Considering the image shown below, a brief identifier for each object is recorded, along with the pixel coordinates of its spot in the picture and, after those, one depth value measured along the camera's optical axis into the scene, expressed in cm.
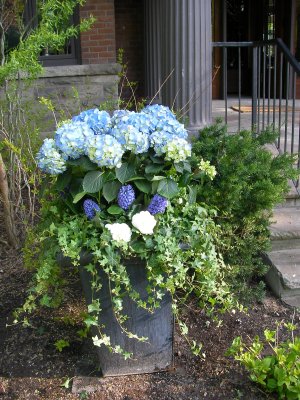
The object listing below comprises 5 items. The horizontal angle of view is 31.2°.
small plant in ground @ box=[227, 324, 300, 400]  254
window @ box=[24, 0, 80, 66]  648
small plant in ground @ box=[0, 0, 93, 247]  381
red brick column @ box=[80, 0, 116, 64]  669
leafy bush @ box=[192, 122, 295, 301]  326
